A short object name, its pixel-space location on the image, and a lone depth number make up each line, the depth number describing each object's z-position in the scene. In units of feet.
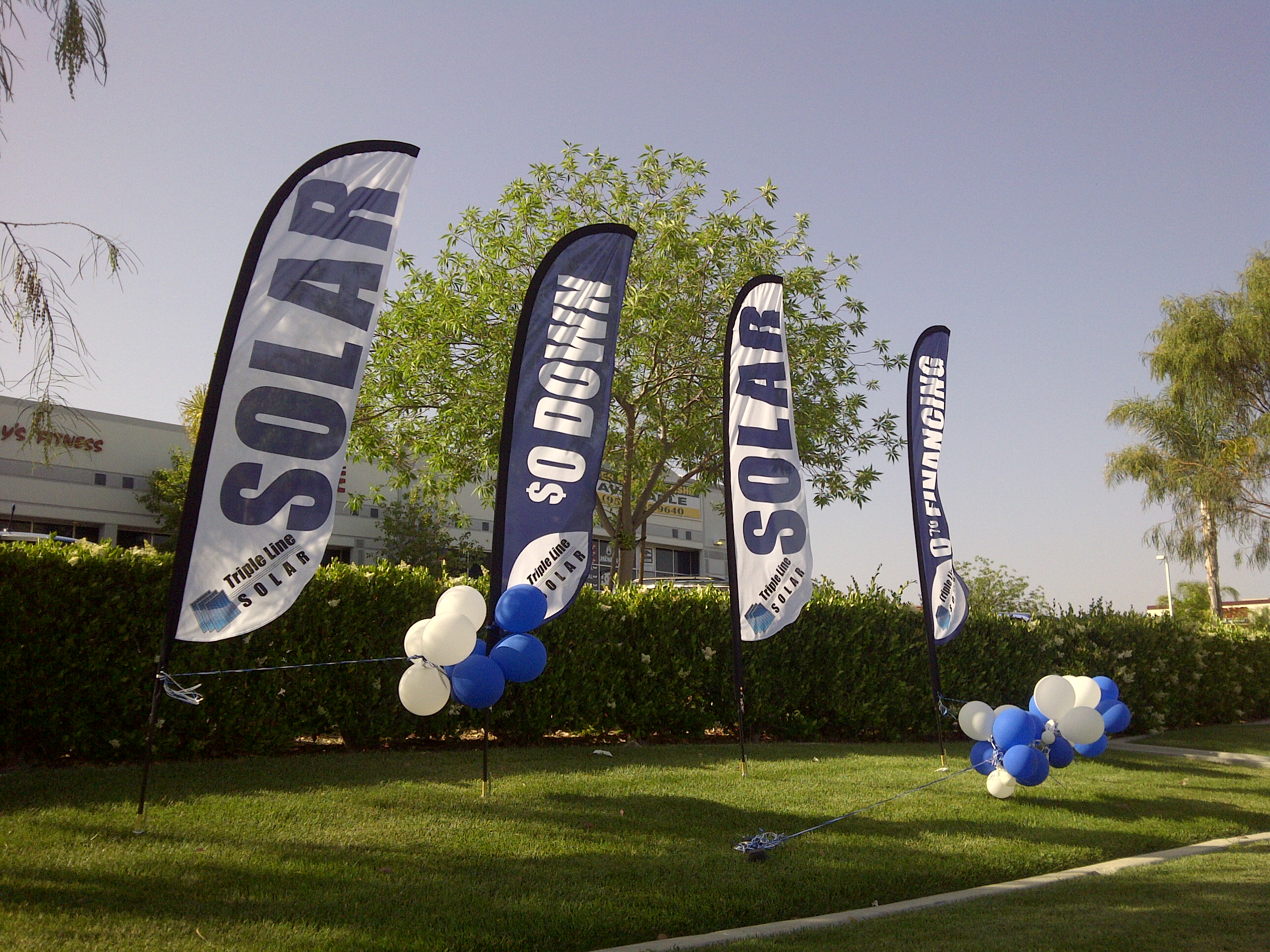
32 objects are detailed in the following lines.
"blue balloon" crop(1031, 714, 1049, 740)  27.71
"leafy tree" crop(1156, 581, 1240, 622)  170.71
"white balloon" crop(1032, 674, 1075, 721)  27.89
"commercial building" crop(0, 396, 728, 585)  101.50
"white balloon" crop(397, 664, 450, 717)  22.71
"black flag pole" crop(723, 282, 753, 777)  30.91
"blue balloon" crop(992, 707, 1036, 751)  27.25
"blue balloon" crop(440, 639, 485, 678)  24.72
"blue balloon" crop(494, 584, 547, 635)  24.49
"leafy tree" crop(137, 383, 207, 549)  106.01
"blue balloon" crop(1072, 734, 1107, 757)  29.35
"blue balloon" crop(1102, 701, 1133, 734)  29.73
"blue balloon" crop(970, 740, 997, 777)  29.37
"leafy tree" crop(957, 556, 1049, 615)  157.48
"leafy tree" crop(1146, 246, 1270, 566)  95.04
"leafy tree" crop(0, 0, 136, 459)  21.52
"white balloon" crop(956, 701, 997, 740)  29.53
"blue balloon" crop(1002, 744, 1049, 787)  26.63
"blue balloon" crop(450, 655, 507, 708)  23.13
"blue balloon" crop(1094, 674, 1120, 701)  30.09
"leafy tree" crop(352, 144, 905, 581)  54.75
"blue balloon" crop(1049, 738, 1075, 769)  28.09
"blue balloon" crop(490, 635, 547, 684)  24.02
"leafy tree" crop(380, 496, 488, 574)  118.83
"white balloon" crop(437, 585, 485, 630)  23.35
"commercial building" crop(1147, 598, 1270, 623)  119.14
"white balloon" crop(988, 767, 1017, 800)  28.14
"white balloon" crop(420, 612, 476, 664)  22.76
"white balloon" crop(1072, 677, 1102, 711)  28.96
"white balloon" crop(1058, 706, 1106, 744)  27.66
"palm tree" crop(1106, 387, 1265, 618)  95.81
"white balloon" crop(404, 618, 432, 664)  22.94
